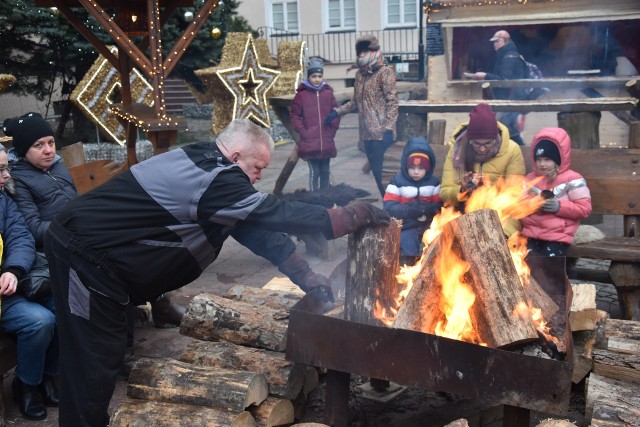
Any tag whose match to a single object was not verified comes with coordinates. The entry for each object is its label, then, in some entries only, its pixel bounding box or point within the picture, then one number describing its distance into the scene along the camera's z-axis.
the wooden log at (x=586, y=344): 3.90
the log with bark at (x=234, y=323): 4.00
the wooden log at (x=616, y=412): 3.07
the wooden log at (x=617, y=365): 3.55
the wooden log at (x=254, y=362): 3.69
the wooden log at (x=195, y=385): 3.47
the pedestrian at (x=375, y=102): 8.59
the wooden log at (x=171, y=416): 3.39
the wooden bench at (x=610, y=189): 5.41
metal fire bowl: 2.95
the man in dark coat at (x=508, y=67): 10.34
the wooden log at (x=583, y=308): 4.10
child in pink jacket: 5.09
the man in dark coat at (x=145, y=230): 3.40
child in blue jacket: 5.56
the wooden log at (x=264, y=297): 4.54
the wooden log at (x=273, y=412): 3.53
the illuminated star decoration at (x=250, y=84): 13.69
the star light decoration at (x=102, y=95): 11.42
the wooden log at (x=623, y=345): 3.72
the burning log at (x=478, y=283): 3.28
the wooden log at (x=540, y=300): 3.71
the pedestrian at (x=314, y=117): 8.81
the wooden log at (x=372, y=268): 3.65
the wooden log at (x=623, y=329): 3.99
